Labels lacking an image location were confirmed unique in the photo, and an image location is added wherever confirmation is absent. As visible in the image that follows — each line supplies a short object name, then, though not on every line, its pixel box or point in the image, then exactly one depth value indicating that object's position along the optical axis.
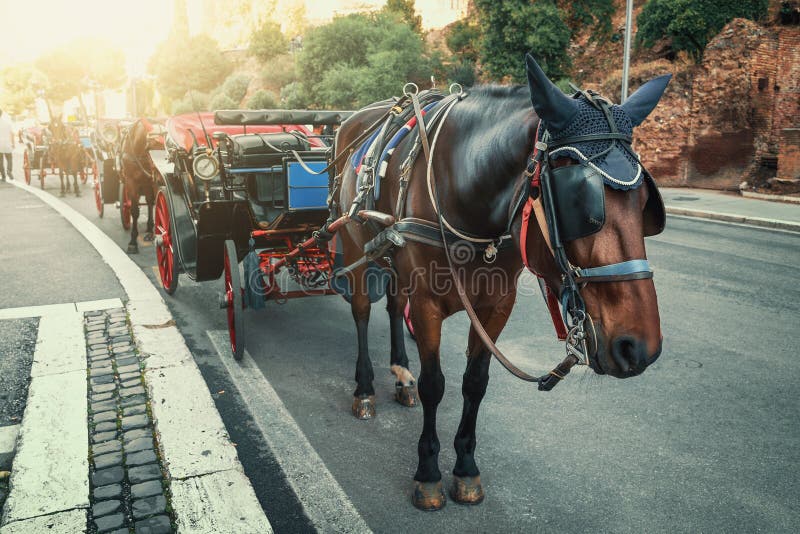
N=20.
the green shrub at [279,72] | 52.69
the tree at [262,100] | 47.12
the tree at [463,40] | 37.19
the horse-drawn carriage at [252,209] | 5.53
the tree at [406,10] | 44.06
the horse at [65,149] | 15.77
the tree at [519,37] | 24.47
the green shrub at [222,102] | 51.84
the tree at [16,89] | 74.81
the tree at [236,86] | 55.00
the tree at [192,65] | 61.09
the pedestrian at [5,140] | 17.50
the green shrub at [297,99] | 43.84
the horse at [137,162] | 9.12
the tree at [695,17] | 20.41
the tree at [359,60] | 36.12
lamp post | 17.42
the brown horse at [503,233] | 2.26
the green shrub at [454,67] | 32.84
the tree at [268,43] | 57.47
